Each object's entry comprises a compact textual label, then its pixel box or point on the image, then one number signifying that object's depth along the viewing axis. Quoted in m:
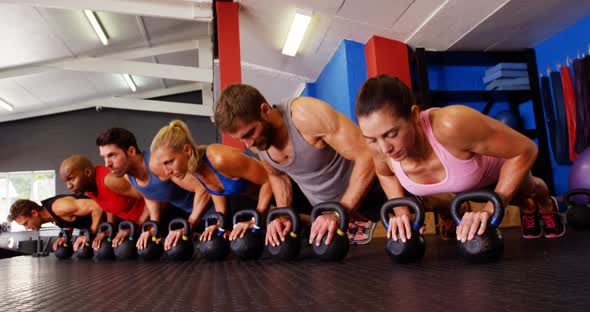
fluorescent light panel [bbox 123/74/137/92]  8.41
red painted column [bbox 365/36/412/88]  4.33
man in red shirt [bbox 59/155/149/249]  2.77
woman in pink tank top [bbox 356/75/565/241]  1.18
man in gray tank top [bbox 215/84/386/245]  1.56
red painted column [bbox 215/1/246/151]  4.30
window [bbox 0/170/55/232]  8.94
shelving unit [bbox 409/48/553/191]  4.10
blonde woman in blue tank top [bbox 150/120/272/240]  2.08
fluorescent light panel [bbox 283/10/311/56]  4.60
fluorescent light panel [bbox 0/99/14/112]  7.82
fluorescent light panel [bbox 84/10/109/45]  5.56
